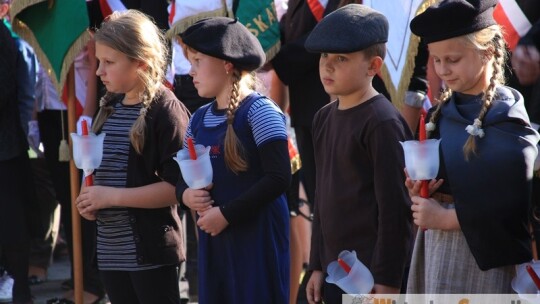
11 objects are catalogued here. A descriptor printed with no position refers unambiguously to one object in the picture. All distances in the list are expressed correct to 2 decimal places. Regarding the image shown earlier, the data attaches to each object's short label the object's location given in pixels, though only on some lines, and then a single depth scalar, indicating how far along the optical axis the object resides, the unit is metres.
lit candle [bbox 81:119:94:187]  8.59
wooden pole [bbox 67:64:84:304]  10.75
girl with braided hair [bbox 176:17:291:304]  8.05
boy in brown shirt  7.12
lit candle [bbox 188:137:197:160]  7.67
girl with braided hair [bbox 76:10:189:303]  8.74
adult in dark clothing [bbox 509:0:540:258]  8.27
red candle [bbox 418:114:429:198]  6.52
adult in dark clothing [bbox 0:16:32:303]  12.34
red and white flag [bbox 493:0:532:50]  9.05
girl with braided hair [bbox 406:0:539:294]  6.40
